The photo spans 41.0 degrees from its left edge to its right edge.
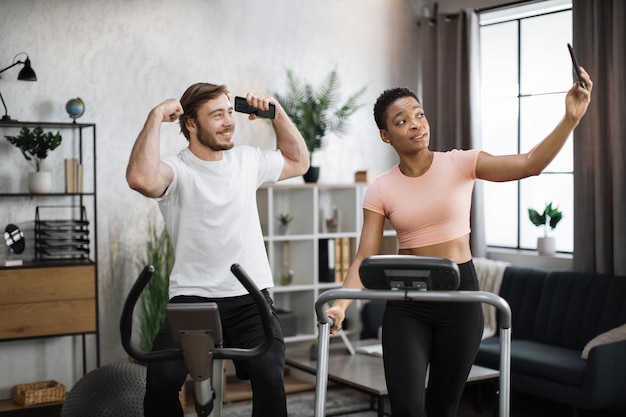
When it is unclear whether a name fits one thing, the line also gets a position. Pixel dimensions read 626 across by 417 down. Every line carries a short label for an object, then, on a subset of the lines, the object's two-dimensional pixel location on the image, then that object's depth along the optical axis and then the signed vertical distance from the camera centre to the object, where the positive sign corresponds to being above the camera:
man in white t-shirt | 2.80 -0.07
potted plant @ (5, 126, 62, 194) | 5.03 +0.35
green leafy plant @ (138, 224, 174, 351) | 5.33 -0.55
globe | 5.16 +0.60
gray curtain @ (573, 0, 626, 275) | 5.16 +0.35
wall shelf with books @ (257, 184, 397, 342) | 5.87 -0.28
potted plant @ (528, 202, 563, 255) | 5.67 -0.14
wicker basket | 4.93 -1.12
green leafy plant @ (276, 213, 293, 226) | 5.95 -0.11
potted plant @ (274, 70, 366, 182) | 5.93 +0.69
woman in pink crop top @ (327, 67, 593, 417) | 2.71 -0.10
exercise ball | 3.78 -0.87
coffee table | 4.45 -0.96
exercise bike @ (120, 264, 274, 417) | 2.21 -0.36
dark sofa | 4.55 -0.83
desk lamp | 5.01 +0.79
